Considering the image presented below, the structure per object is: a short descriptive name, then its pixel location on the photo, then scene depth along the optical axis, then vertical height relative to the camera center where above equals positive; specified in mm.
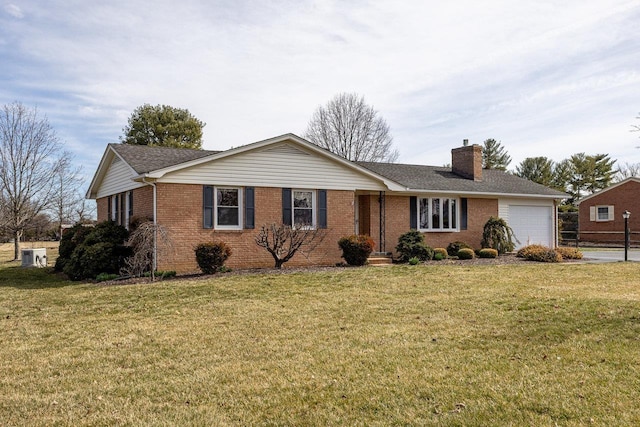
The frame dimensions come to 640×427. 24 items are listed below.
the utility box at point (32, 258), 21319 -1152
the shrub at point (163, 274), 14750 -1310
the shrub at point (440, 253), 19978 -1078
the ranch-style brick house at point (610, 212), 34406 +928
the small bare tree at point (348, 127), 42469 +8517
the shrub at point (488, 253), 20906 -1117
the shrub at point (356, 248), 17609 -719
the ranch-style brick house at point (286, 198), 16188 +1154
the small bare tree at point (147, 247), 13984 -512
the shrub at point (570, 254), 21422 -1225
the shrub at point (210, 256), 14953 -799
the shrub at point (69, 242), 18016 -411
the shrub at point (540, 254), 19588 -1131
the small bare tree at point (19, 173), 25250 +2920
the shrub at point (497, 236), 22344 -446
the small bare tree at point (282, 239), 16391 -371
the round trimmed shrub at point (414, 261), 18016 -1221
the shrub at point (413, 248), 19203 -805
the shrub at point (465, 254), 20281 -1112
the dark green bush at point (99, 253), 15453 -726
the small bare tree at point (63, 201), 27750 +1829
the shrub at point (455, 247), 21516 -880
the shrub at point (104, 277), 14664 -1370
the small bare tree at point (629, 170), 60875 +6616
